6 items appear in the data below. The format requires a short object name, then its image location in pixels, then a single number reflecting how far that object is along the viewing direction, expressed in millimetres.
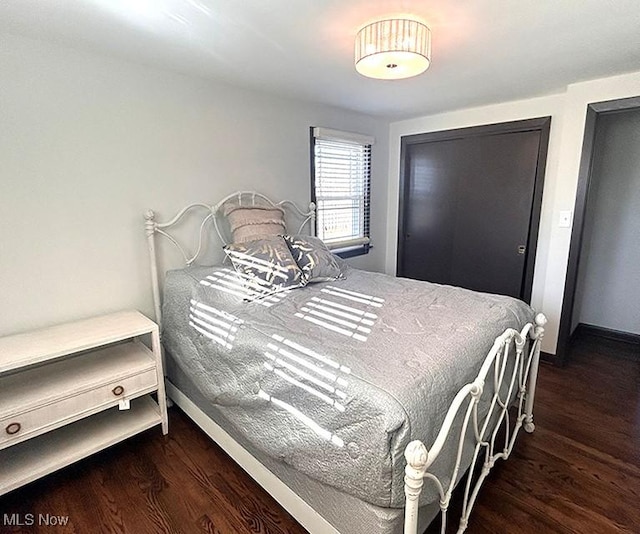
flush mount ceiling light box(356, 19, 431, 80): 1479
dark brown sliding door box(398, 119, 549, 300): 3084
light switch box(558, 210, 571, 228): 2701
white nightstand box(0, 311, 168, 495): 1569
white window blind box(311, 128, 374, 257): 3238
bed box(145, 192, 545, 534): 1113
